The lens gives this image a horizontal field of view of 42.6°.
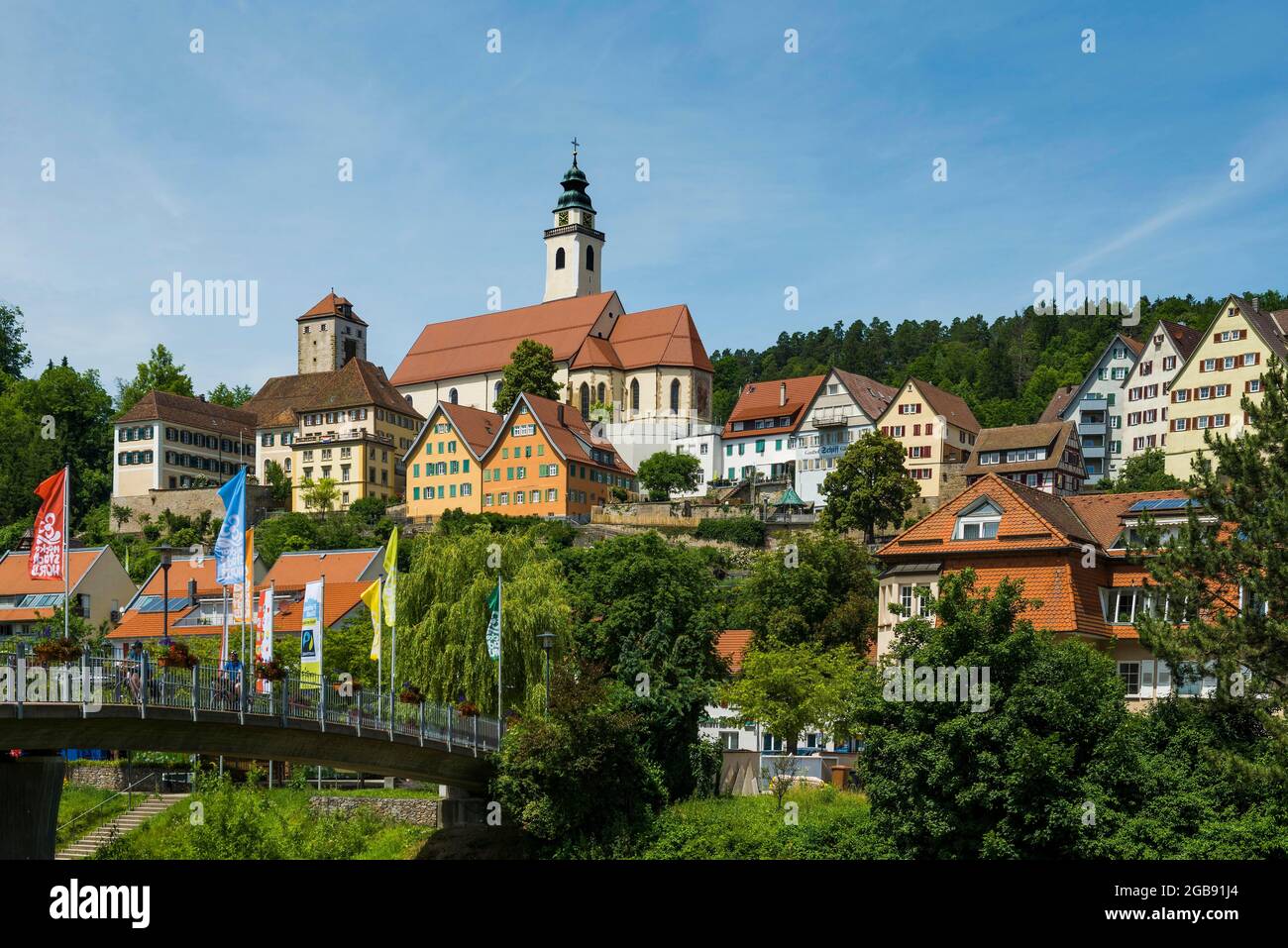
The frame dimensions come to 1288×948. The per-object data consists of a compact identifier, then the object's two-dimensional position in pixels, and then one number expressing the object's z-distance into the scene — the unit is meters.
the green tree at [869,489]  98.62
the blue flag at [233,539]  41.19
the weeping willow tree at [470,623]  56.16
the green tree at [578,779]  45.91
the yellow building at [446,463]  118.88
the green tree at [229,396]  164.00
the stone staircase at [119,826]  56.38
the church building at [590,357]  141.38
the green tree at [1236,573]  39.31
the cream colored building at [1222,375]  105.19
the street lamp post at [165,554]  44.62
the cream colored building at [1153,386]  116.19
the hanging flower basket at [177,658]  36.56
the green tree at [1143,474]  102.06
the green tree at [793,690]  55.19
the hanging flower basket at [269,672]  39.53
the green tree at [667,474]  123.88
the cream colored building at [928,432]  117.00
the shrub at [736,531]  105.81
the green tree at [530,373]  134.62
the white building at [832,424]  123.69
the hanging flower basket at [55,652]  34.53
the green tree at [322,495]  117.00
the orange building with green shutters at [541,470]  115.31
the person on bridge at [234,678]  39.00
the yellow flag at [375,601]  48.14
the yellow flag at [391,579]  47.30
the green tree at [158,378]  142.75
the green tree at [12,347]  155.25
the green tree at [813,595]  66.50
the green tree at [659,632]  50.44
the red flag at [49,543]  37.53
